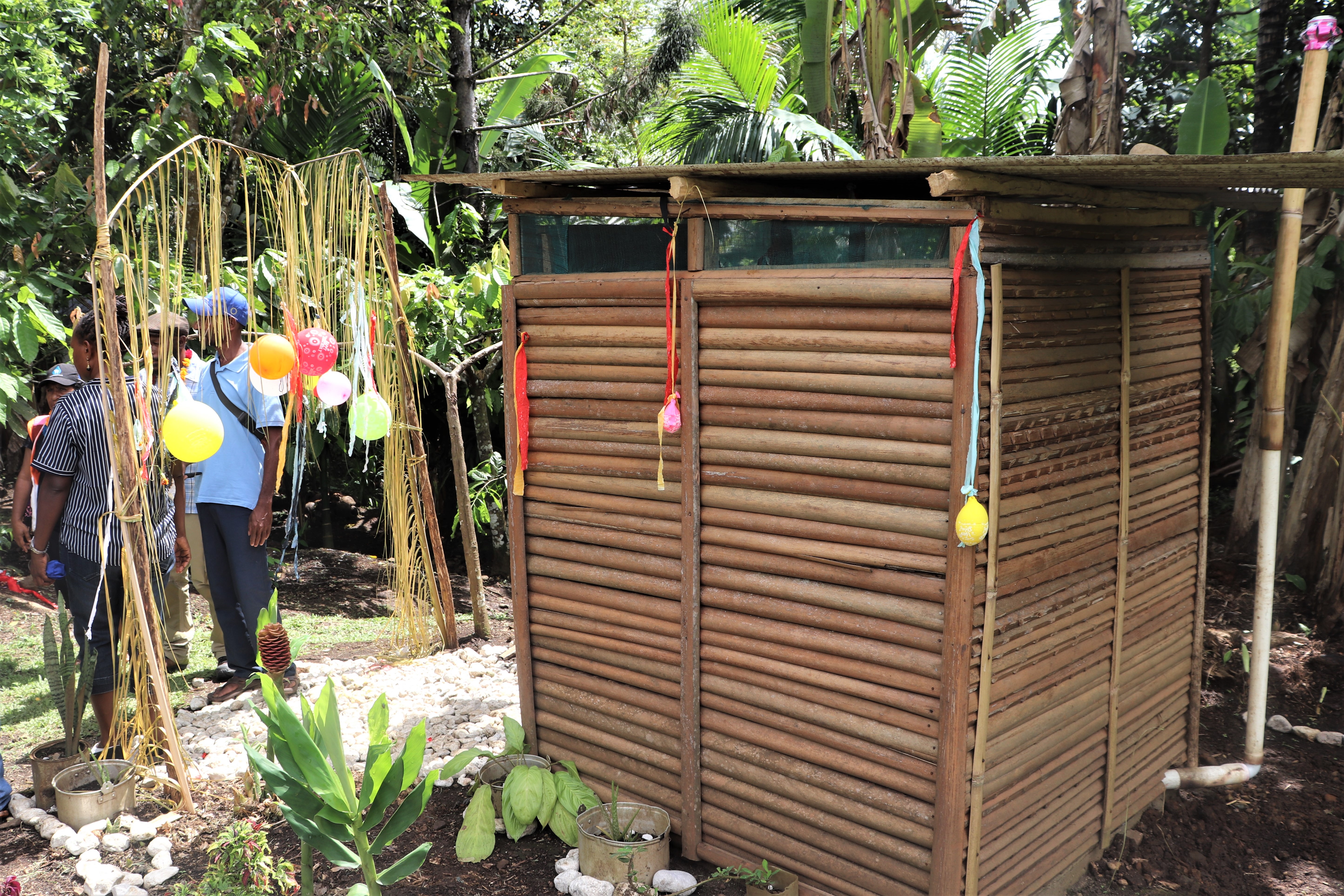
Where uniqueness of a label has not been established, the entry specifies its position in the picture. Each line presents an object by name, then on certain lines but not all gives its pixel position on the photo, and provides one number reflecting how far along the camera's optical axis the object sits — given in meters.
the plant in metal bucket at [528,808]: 3.68
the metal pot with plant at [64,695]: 3.90
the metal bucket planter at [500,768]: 4.09
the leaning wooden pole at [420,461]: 5.08
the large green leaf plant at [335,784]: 2.86
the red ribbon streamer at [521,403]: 4.05
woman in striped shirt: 4.05
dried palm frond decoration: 3.76
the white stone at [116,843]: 3.69
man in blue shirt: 4.54
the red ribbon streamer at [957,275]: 2.83
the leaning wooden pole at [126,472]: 3.56
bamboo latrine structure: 2.99
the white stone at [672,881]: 3.45
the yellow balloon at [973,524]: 2.81
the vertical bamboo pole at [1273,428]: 3.91
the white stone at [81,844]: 3.66
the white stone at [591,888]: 3.39
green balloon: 4.09
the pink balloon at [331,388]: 4.06
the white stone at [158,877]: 3.49
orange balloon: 3.81
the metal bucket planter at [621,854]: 3.45
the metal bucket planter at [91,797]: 3.79
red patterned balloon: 4.01
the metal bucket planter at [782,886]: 3.27
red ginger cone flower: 3.82
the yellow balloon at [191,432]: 3.48
